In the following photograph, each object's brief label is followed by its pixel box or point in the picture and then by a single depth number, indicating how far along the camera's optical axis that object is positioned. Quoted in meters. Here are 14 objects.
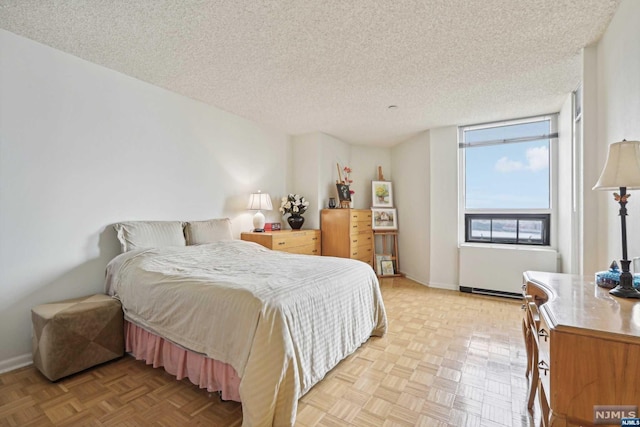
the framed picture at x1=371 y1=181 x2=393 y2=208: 5.30
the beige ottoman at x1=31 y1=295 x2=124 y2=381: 1.94
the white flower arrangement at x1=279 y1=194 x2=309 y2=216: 4.47
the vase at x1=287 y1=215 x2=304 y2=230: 4.50
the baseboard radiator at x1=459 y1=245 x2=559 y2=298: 3.65
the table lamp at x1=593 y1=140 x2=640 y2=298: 1.16
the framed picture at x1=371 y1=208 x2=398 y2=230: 5.22
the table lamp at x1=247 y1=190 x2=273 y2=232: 3.88
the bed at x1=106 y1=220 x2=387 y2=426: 1.51
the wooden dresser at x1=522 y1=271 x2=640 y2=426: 0.83
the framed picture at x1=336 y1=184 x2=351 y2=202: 4.79
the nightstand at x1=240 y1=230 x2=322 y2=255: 3.70
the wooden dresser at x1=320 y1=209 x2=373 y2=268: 4.46
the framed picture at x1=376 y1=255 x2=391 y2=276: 5.11
